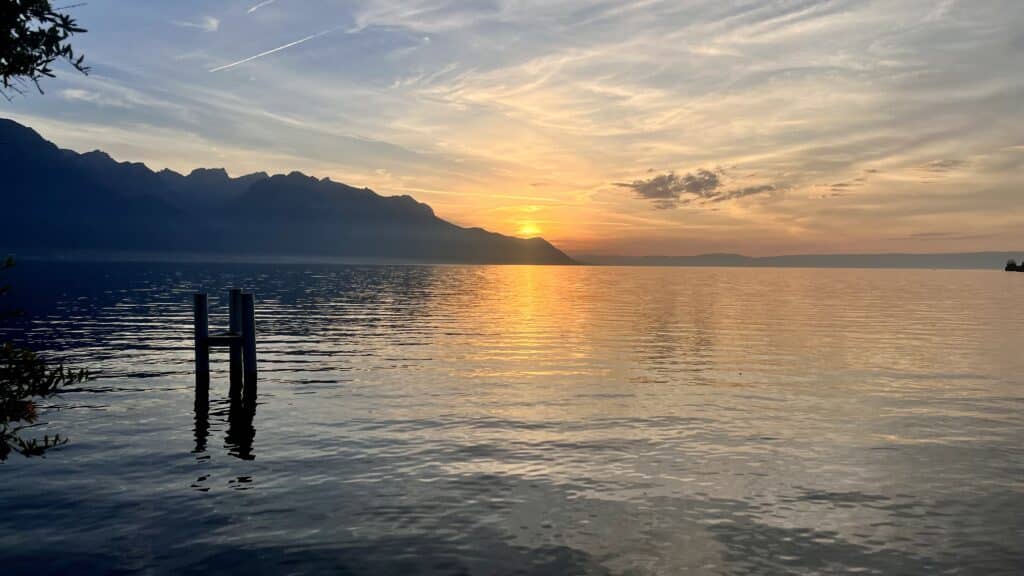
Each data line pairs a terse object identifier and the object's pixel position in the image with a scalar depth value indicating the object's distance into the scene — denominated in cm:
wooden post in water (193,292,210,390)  2480
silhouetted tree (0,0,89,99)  972
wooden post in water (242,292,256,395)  2530
